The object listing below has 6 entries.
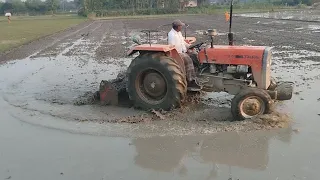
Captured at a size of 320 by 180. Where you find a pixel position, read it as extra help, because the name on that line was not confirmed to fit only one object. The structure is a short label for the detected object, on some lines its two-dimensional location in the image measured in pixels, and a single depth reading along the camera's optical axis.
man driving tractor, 7.18
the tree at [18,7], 93.19
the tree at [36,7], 93.56
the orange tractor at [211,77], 6.56
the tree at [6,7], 95.90
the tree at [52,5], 90.06
